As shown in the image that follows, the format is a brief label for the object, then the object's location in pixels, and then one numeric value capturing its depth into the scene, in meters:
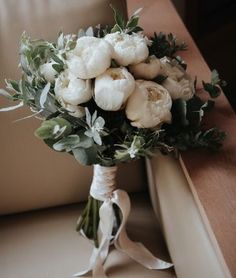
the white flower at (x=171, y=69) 0.69
